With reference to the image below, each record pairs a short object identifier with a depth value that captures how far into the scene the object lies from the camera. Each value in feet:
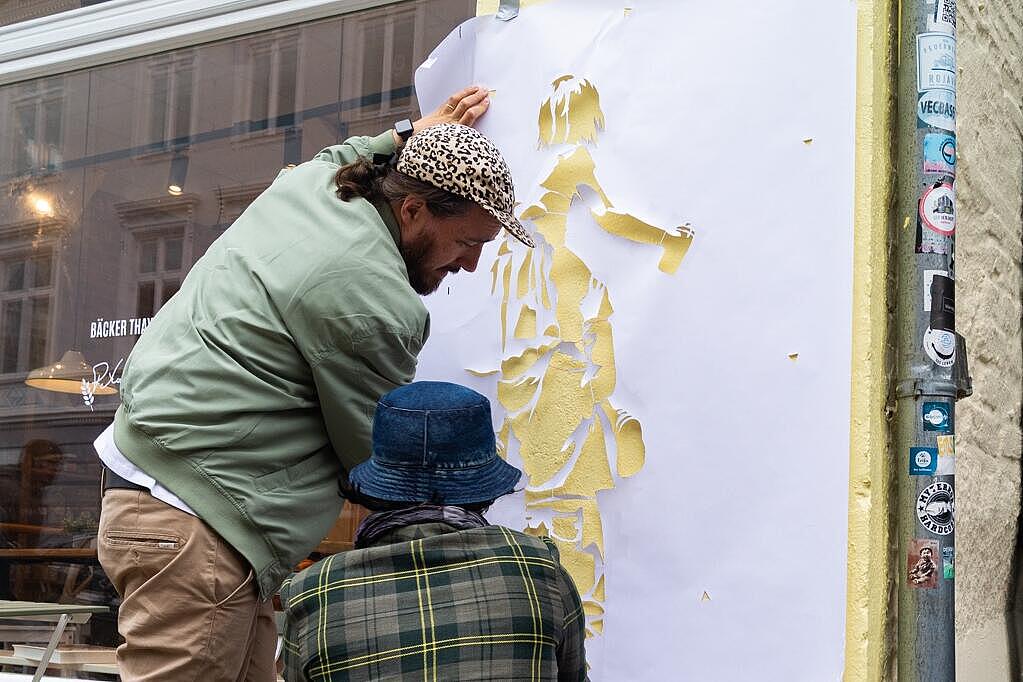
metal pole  6.86
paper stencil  7.35
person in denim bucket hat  5.63
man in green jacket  6.98
